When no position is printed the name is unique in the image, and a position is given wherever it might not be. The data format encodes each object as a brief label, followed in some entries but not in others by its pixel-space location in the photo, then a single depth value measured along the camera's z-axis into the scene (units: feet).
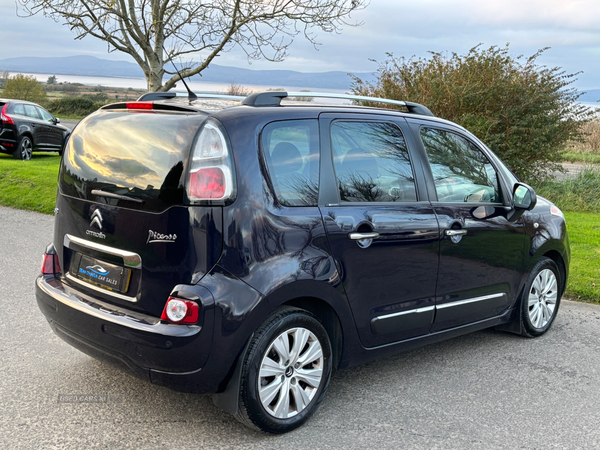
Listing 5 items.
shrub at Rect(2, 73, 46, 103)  143.23
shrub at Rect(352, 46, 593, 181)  43.42
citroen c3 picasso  10.30
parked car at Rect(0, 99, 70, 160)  58.49
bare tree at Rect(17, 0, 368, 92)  39.09
